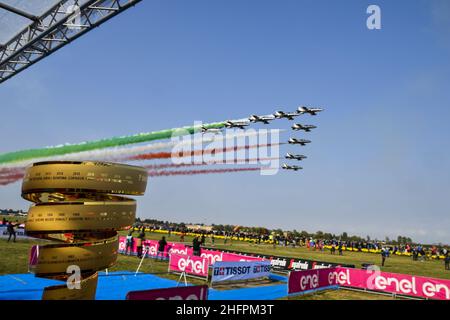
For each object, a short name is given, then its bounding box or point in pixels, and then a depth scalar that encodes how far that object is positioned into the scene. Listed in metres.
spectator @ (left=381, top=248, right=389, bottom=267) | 36.90
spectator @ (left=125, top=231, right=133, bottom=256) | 32.58
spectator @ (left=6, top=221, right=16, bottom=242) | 36.22
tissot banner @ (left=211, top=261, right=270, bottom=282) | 20.00
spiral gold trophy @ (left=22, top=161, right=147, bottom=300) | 9.17
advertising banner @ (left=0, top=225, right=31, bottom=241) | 40.76
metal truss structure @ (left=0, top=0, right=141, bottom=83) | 17.23
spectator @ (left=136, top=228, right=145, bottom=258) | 30.56
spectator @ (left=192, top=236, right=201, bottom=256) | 27.15
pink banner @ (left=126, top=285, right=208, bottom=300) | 9.24
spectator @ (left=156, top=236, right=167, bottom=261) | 28.81
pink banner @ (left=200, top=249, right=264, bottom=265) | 25.39
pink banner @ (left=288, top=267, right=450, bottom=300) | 18.41
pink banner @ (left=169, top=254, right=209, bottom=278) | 21.91
